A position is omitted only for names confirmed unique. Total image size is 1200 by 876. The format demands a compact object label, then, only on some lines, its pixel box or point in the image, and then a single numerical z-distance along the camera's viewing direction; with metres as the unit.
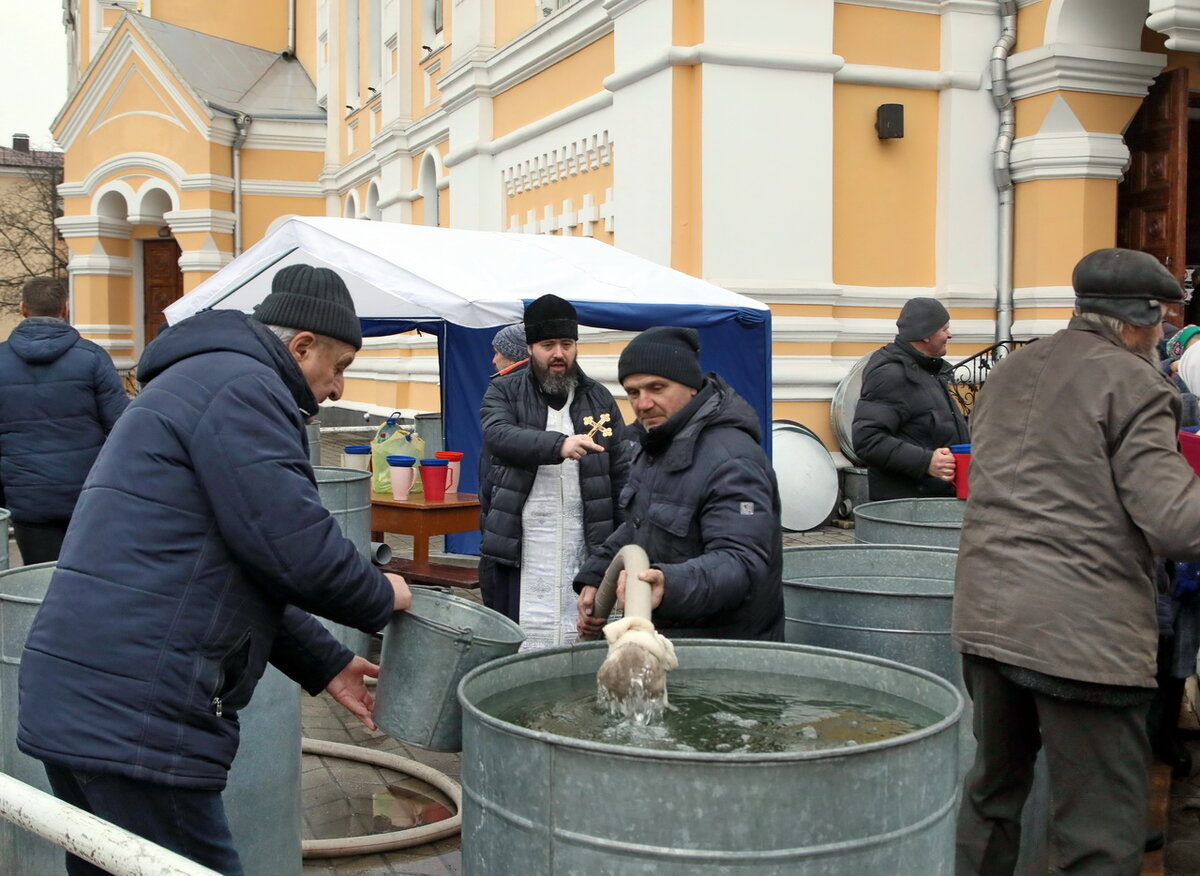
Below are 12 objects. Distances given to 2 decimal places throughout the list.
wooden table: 7.59
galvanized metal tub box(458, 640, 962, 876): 1.98
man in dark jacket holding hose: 3.18
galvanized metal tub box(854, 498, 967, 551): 4.80
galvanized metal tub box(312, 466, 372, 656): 5.99
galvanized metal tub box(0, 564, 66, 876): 3.41
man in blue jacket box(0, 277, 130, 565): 6.00
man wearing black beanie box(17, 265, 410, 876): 2.36
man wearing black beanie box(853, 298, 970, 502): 5.80
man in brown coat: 2.94
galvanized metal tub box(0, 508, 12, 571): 5.32
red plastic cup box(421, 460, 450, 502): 7.70
